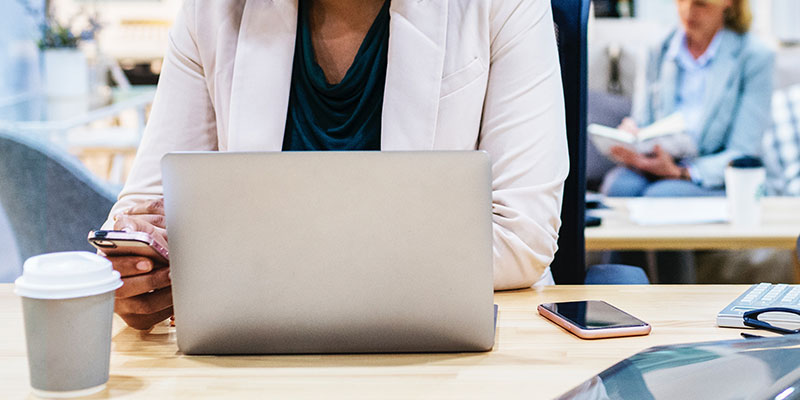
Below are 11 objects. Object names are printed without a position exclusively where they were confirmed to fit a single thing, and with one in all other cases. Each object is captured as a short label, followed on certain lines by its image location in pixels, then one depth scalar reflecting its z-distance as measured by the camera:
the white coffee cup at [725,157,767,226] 2.03
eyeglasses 0.83
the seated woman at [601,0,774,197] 3.43
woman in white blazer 1.21
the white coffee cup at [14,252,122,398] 0.64
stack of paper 2.06
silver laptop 0.71
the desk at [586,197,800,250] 1.90
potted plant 3.46
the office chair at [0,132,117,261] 2.02
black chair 1.39
